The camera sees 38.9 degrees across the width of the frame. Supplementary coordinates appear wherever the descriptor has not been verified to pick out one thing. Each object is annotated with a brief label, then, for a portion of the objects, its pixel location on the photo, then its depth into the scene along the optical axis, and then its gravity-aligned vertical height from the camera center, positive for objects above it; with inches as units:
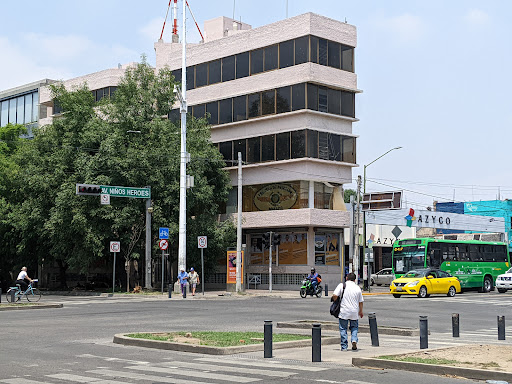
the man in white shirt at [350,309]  581.0 -40.5
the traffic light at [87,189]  1471.5 +139.7
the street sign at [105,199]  1560.9 +126.8
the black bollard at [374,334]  618.8 -64.7
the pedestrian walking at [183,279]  1533.0 -44.2
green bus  1830.7 -0.9
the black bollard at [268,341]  543.2 -61.9
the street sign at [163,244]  1596.9 +31.0
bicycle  1307.8 -65.3
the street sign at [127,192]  1531.7 +143.6
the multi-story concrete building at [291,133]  1899.6 +338.1
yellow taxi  1574.8 -55.1
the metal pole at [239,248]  1697.6 +24.1
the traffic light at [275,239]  1726.1 +45.9
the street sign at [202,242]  1608.0 +35.8
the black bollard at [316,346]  519.0 -62.9
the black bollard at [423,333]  581.6 -59.6
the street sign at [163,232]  1616.6 +58.1
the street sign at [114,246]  1592.0 +26.4
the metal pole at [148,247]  1717.5 +26.4
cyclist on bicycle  1336.1 -42.4
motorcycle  1576.0 -67.2
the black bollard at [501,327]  687.7 -65.5
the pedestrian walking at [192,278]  1595.7 -44.2
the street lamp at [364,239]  1899.6 +51.5
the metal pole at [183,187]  1605.6 +159.3
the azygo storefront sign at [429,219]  2495.1 +140.4
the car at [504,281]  1804.9 -56.2
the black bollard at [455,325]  701.9 -65.3
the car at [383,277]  2315.5 -59.5
